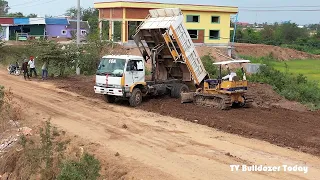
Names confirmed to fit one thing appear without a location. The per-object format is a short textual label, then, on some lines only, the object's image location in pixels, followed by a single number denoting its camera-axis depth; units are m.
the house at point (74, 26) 72.14
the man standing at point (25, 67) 29.19
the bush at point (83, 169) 8.41
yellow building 53.56
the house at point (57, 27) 73.00
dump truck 19.75
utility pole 31.13
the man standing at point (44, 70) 29.63
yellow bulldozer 18.77
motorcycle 32.48
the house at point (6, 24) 69.26
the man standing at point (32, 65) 29.93
